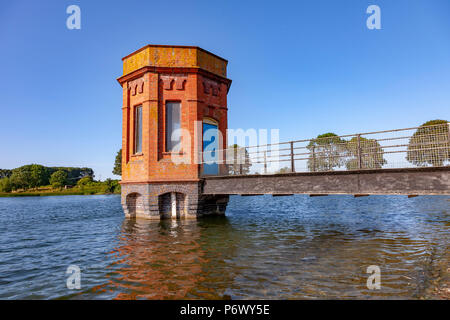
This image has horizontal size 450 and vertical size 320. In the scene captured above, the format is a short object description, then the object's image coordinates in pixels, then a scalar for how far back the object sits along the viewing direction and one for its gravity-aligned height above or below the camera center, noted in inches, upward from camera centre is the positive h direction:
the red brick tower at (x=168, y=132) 532.4 +89.8
